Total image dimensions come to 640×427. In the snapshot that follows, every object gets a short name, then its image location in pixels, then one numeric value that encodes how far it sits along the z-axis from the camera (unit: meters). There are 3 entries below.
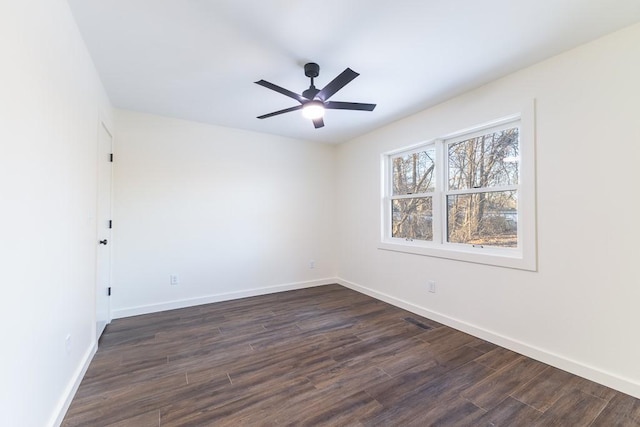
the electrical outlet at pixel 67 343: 1.75
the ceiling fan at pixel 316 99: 2.16
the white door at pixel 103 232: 2.61
